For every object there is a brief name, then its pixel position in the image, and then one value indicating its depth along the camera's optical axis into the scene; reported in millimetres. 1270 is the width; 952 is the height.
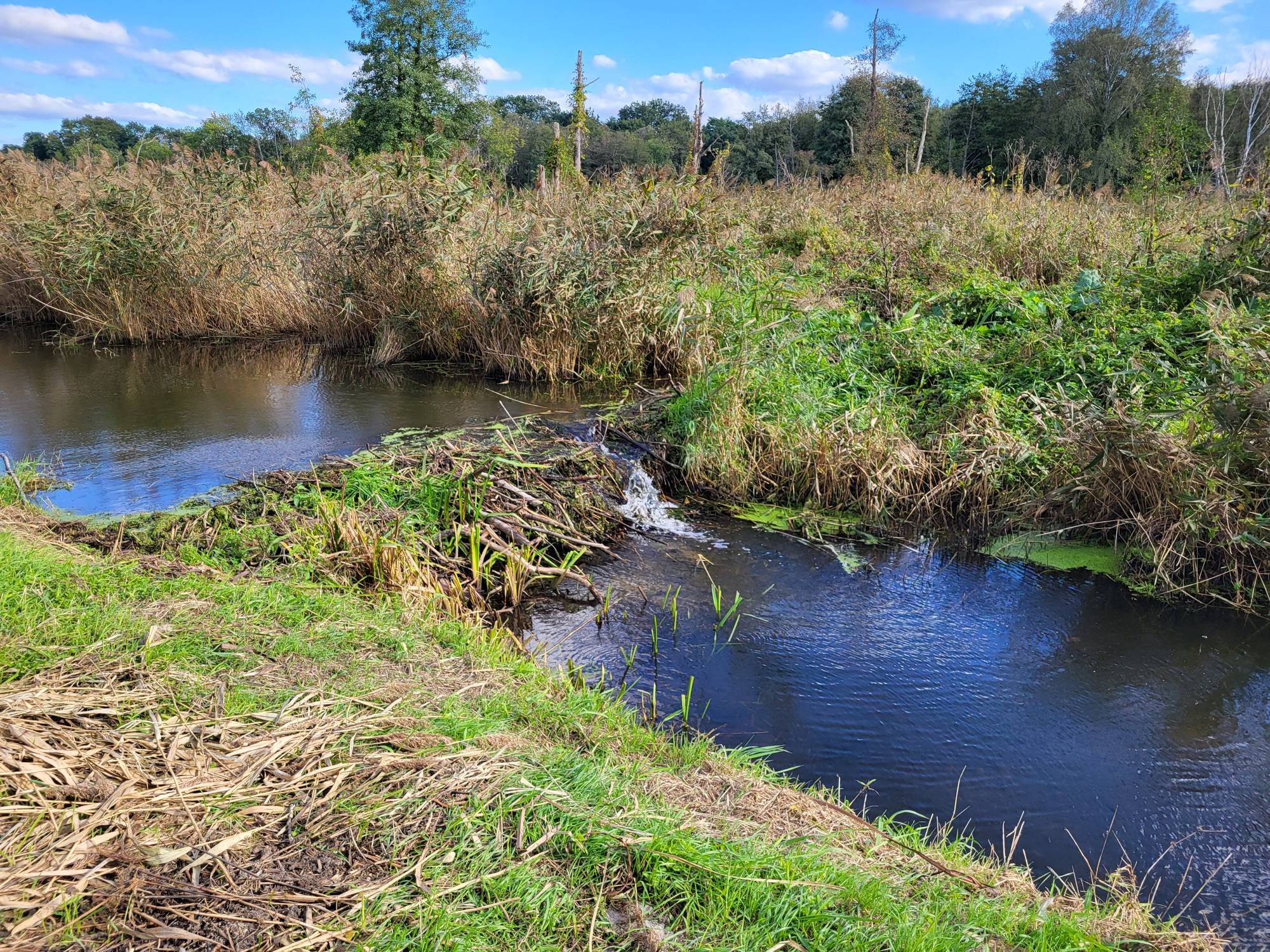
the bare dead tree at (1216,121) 11770
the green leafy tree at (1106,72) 33312
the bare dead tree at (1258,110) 23372
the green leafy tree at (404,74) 29453
